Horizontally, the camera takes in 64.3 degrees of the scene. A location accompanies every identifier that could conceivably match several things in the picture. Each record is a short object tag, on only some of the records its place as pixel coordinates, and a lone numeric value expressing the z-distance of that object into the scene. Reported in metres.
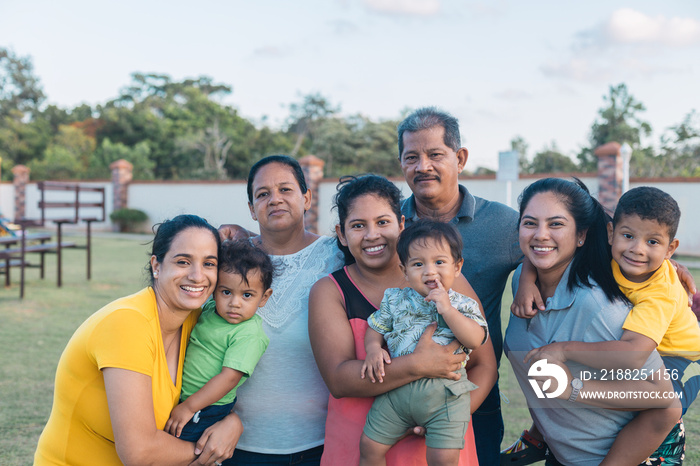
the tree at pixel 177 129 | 29.55
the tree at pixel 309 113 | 34.56
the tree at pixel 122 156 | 28.80
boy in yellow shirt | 1.90
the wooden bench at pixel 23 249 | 8.35
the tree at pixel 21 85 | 39.03
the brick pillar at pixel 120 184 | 22.78
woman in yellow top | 1.69
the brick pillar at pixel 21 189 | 24.75
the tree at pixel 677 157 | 19.72
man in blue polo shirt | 2.57
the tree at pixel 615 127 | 21.61
